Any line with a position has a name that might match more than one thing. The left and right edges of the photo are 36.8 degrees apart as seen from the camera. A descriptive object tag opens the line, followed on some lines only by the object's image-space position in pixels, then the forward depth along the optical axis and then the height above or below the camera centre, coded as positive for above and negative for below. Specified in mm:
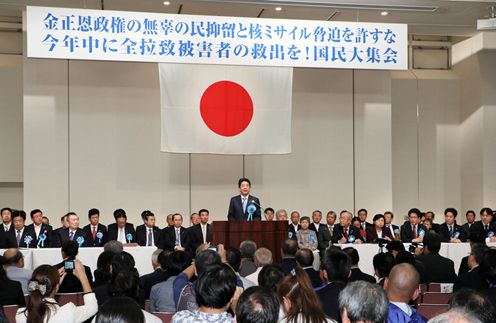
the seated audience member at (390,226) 10469 -788
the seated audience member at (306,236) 9844 -850
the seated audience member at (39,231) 9289 -746
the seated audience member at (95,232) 9773 -770
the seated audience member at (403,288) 3512 -553
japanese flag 10531 +954
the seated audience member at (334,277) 4121 -621
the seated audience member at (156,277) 5418 -764
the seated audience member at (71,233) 9570 -767
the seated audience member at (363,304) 2842 -503
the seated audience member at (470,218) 11872 -735
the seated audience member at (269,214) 10531 -583
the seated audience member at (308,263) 5734 -696
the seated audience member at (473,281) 5188 -769
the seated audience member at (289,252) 6246 -665
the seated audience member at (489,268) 4684 -604
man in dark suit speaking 8203 -380
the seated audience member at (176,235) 10109 -842
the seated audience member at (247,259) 6104 -720
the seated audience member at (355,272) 5652 -759
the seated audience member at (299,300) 3209 -577
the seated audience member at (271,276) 4320 -603
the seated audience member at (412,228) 10527 -795
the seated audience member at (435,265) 6672 -839
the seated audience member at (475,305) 2758 -503
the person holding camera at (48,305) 3586 -646
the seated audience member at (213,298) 3104 -524
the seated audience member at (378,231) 10336 -823
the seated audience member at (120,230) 10016 -760
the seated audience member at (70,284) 5590 -828
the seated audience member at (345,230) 10227 -803
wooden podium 7770 -621
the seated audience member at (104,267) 5613 -703
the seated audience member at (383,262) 5473 -665
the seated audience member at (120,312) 2492 -468
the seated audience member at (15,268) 5977 -763
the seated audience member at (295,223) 10841 -753
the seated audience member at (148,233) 10125 -814
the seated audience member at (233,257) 5251 -593
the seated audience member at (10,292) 4816 -768
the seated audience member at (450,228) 10579 -830
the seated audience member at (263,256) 5633 -631
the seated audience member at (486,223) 10755 -763
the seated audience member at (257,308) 2723 -498
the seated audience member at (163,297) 4766 -791
